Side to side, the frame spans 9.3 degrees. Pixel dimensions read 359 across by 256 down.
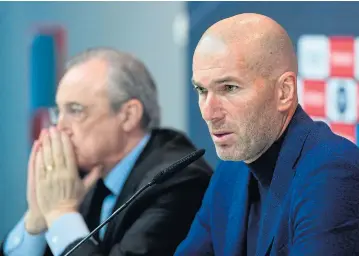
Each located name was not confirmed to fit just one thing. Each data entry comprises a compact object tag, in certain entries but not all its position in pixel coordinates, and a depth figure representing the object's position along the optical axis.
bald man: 3.40
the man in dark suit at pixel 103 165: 3.86
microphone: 3.60
